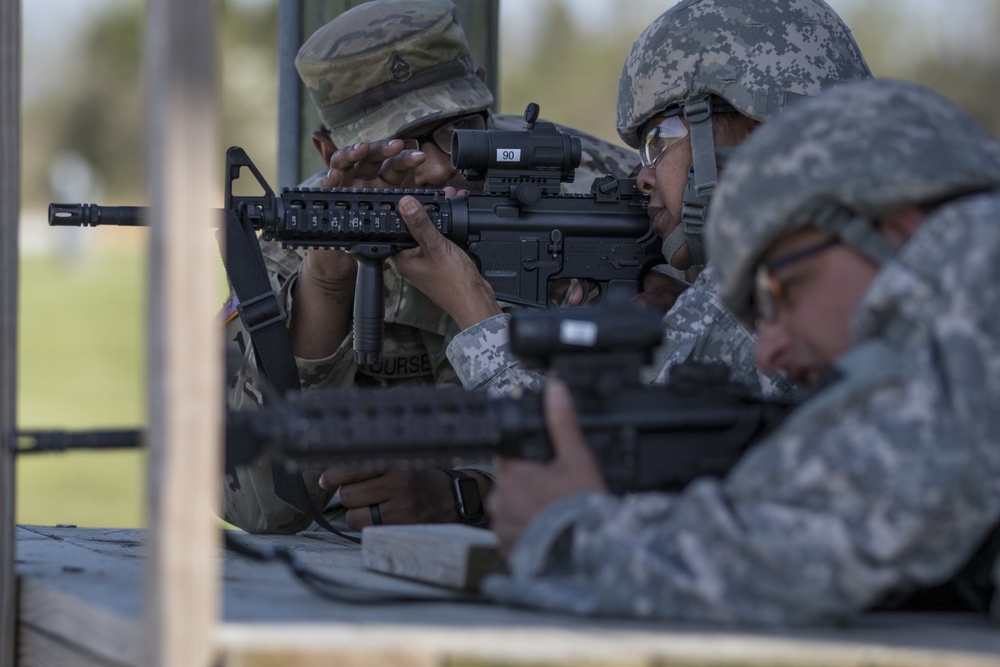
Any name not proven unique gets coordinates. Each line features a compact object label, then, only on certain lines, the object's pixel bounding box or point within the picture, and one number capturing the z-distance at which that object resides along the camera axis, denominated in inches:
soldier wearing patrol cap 323.0
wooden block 188.1
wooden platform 142.7
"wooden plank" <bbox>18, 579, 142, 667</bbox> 165.2
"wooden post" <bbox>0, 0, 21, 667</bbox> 184.9
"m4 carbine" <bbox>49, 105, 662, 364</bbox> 297.0
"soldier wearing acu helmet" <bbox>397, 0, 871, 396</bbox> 281.3
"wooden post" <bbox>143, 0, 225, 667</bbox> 140.3
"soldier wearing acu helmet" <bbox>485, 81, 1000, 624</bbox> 151.3
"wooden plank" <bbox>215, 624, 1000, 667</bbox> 141.5
